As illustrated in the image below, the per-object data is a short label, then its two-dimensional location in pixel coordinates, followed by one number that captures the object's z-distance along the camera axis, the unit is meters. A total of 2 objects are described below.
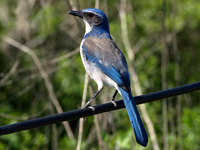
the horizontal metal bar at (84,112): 5.01
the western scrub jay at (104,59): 7.02
